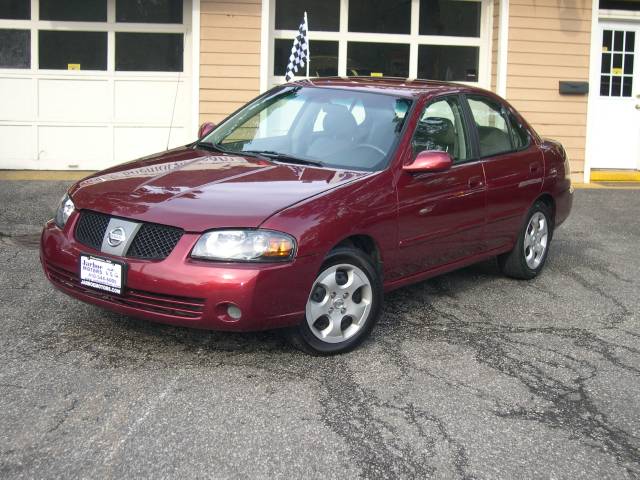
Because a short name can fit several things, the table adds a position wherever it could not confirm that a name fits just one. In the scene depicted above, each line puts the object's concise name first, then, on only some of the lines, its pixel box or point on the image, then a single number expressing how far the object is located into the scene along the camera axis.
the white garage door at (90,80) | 11.57
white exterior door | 12.55
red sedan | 4.32
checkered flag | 10.59
